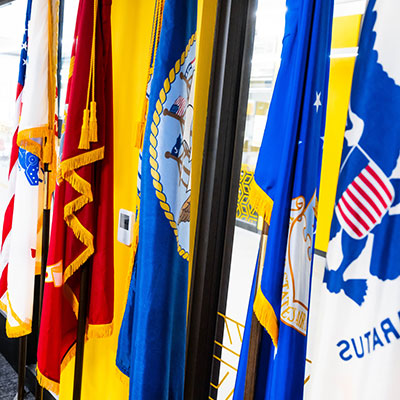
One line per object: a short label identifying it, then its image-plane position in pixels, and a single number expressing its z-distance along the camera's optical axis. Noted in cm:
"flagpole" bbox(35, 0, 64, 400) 194
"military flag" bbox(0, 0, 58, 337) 181
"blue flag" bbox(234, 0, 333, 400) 103
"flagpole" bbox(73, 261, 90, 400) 174
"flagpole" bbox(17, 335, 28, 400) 215
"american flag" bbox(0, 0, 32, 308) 204
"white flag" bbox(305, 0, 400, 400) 91
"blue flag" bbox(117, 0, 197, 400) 138
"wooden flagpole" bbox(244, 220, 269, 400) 112
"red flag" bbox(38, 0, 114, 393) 163
